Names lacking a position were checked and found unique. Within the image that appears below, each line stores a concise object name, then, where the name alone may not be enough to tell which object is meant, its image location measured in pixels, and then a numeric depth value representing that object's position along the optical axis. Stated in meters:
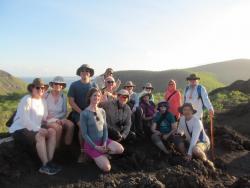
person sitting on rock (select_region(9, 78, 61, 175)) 3.92
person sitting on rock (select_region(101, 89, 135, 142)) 4.43
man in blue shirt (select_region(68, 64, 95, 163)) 4.46
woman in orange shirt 5.38
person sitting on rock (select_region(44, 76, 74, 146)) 4.27
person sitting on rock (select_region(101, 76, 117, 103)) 4.66
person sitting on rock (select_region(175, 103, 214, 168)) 4.56
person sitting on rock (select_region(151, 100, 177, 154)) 4.84
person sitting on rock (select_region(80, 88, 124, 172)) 4.06
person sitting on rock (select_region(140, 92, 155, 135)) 5.07
